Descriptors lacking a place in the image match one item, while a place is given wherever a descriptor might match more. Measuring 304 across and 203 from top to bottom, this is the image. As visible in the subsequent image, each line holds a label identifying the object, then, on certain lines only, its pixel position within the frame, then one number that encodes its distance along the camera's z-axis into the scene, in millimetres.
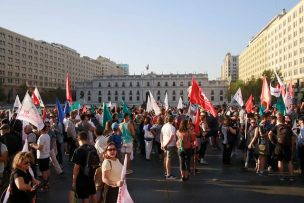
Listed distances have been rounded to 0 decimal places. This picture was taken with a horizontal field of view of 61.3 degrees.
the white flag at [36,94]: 13327
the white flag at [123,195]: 3627
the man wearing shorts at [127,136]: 8164
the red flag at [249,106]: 12907
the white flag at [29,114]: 6602
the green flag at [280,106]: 10481
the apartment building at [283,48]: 55242
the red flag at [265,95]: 11748
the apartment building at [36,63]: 73610
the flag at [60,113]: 9283
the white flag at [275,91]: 13482
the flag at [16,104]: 13911
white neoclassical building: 103119
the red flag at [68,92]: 13251
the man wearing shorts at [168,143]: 7488
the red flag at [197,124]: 8720
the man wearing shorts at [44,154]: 6666
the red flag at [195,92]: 9353
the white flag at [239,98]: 13906
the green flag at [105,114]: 8729
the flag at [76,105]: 15897
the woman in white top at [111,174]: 4271
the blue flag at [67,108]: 12116
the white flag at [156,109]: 12109
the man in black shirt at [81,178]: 4634
